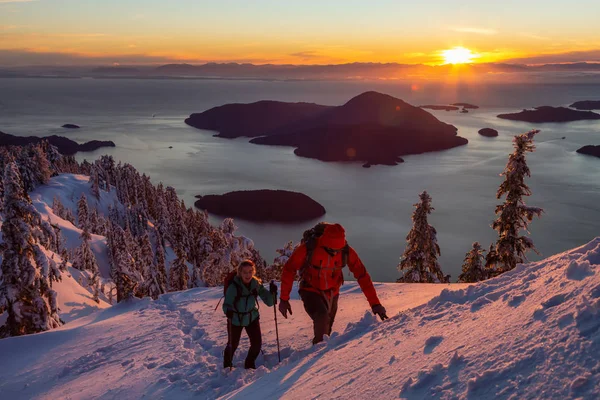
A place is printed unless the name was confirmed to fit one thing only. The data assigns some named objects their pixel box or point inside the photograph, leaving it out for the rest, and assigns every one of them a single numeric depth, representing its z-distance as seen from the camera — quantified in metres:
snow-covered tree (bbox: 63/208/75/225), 62.98
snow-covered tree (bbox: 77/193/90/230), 64.79
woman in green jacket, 6.34
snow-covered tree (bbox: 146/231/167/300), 31.95
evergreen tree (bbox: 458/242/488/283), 25.62
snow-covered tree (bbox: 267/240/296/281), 26.88
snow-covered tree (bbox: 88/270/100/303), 29.47
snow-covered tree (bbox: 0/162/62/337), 15.14
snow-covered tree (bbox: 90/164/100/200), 75.56
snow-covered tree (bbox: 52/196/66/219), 61.63
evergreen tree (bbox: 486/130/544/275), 21.42
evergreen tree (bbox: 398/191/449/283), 26.45
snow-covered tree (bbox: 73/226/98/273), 40.47
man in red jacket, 6.11
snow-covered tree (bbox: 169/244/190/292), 41.68
